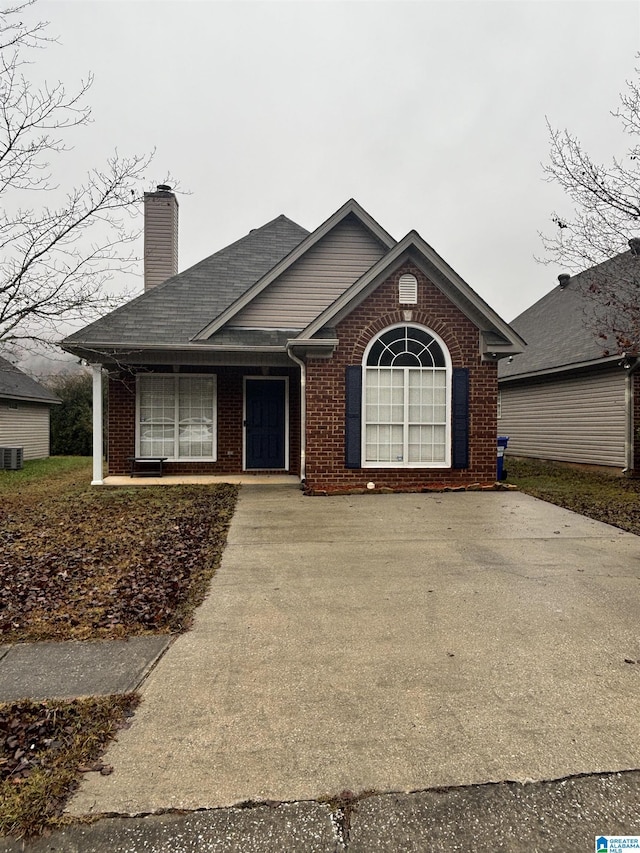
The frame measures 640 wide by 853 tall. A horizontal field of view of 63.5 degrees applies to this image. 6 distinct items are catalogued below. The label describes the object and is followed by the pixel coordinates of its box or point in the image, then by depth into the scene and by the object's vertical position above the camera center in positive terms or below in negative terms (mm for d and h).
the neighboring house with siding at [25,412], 17922 +583
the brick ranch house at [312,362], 9828 +1413
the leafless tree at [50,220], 8023 +3453
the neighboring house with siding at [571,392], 12719 +1098
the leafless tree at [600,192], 10180 +4806
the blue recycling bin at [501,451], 11897 -496
